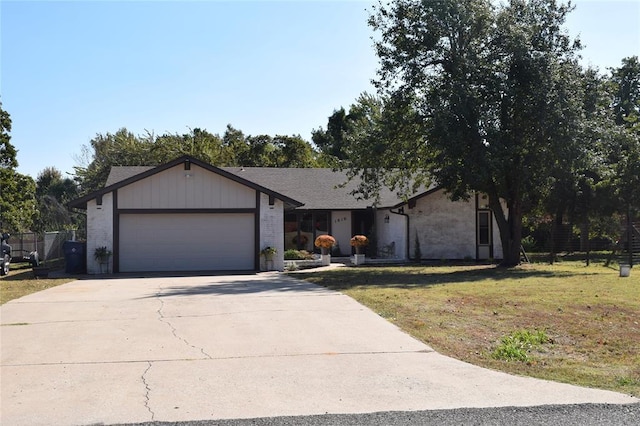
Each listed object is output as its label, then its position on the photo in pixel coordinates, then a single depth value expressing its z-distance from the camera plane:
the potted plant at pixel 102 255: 22.41
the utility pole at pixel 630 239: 24.33
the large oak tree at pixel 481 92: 21.38
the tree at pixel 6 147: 34.88
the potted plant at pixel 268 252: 23.50
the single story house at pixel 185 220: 22.78
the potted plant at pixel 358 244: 26.89
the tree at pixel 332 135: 60.84
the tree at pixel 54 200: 47.09
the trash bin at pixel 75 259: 22.75
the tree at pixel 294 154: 50.88
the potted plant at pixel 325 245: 25.80
